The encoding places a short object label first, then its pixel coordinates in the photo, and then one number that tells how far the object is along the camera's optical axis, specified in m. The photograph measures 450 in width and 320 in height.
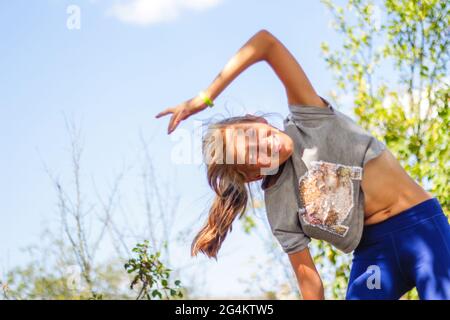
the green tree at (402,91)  4.61
